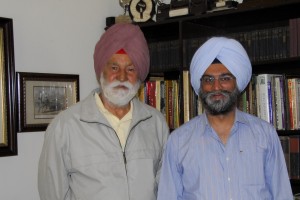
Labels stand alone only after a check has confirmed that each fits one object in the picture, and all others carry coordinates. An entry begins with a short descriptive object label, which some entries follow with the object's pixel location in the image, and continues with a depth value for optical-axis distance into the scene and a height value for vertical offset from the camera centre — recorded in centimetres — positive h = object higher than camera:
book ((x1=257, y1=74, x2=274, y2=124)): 247 -2
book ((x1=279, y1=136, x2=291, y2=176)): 243 -30
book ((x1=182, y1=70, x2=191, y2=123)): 271 +1
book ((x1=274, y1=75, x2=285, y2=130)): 244 -4
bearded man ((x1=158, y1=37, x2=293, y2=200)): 176 -22
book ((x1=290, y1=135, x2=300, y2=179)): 240 -35
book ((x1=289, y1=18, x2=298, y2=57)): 237 +33
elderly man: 193 -19
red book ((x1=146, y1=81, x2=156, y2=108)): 290 +4
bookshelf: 243 +40
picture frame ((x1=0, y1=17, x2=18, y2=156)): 248 +7
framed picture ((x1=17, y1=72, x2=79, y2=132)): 259 +3
